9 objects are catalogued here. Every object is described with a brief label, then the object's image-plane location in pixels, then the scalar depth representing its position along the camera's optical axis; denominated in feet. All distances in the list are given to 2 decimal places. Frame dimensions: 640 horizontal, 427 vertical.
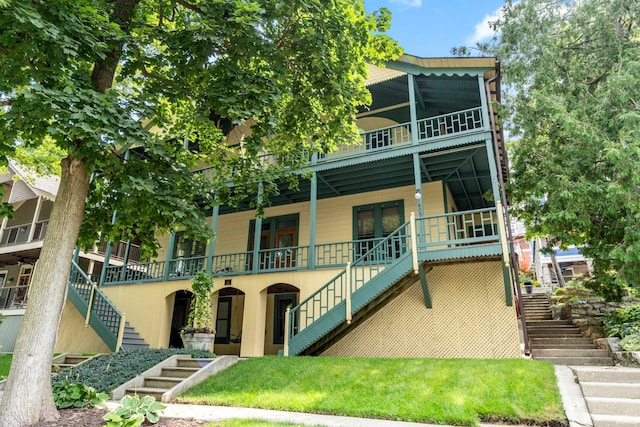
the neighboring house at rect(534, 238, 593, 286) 82.79
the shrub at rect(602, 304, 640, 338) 29.56
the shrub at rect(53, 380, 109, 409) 20.26
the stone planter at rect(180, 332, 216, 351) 33.24
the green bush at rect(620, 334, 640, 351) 26.66
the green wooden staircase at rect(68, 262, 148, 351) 40.34
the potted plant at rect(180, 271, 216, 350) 33.35
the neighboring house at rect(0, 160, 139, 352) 61.11
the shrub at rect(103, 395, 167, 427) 15.90
